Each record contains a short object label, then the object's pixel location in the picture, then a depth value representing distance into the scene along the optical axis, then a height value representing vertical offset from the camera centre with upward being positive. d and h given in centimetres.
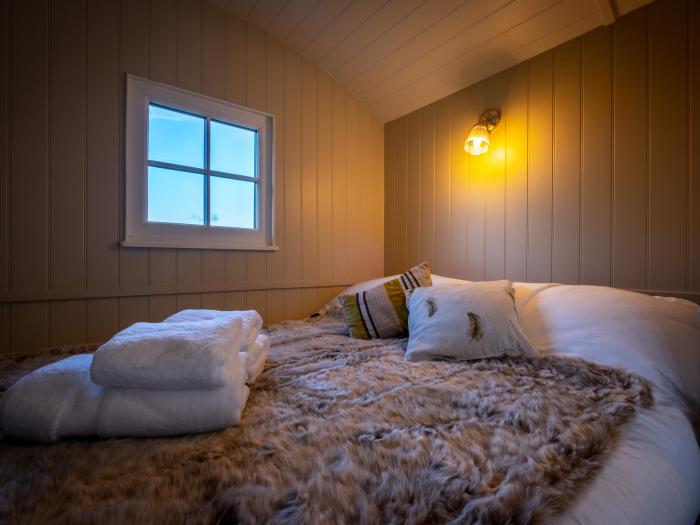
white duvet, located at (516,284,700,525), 49 -29
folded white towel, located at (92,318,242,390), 57 -18
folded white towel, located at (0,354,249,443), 54 -25
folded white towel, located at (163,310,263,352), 85 -15
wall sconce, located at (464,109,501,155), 167 +68
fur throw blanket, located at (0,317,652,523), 39 -30
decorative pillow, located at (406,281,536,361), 104 -21
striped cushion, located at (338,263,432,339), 138 -20
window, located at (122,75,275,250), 151 +48
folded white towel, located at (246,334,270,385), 83 -26
